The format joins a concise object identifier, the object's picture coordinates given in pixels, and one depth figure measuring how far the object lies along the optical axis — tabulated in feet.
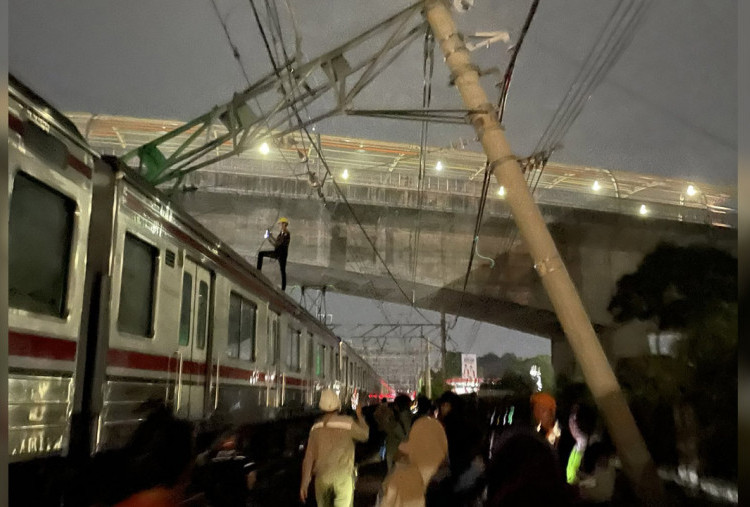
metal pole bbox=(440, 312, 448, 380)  103.81
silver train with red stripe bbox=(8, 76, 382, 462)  10.61
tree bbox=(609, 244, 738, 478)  24.72
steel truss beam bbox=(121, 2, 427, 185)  24.95
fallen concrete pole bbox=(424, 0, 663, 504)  19.54
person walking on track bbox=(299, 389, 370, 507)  16.74
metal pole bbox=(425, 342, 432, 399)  112.69
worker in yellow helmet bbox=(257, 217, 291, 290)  45.78
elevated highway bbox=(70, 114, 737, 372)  65.05
